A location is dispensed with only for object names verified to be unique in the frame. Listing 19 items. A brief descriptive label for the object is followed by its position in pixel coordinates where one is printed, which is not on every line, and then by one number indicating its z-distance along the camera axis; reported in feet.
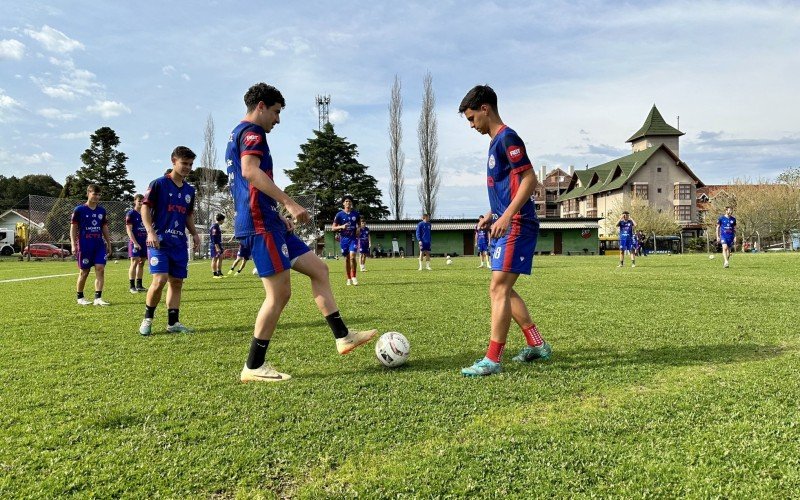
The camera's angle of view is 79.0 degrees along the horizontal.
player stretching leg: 12.88
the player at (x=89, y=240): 29.84
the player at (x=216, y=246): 57.77
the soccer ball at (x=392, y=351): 13.93
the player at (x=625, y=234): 70.23
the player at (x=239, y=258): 60.73
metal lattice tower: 220.64
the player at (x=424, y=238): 71.20
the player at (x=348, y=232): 43.65
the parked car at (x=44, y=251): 124.77
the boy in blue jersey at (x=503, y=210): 13.16
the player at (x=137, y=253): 36.87
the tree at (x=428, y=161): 191.42
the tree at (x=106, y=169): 206.28
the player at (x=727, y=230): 61.54
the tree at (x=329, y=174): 186.09
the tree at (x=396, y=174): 196.95
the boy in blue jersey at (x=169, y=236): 20.03
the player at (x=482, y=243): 79.51
